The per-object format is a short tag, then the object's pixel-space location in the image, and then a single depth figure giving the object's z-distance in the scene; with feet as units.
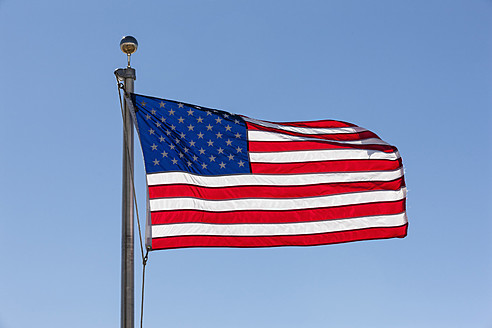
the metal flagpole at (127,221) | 38.40
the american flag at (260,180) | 46.47
